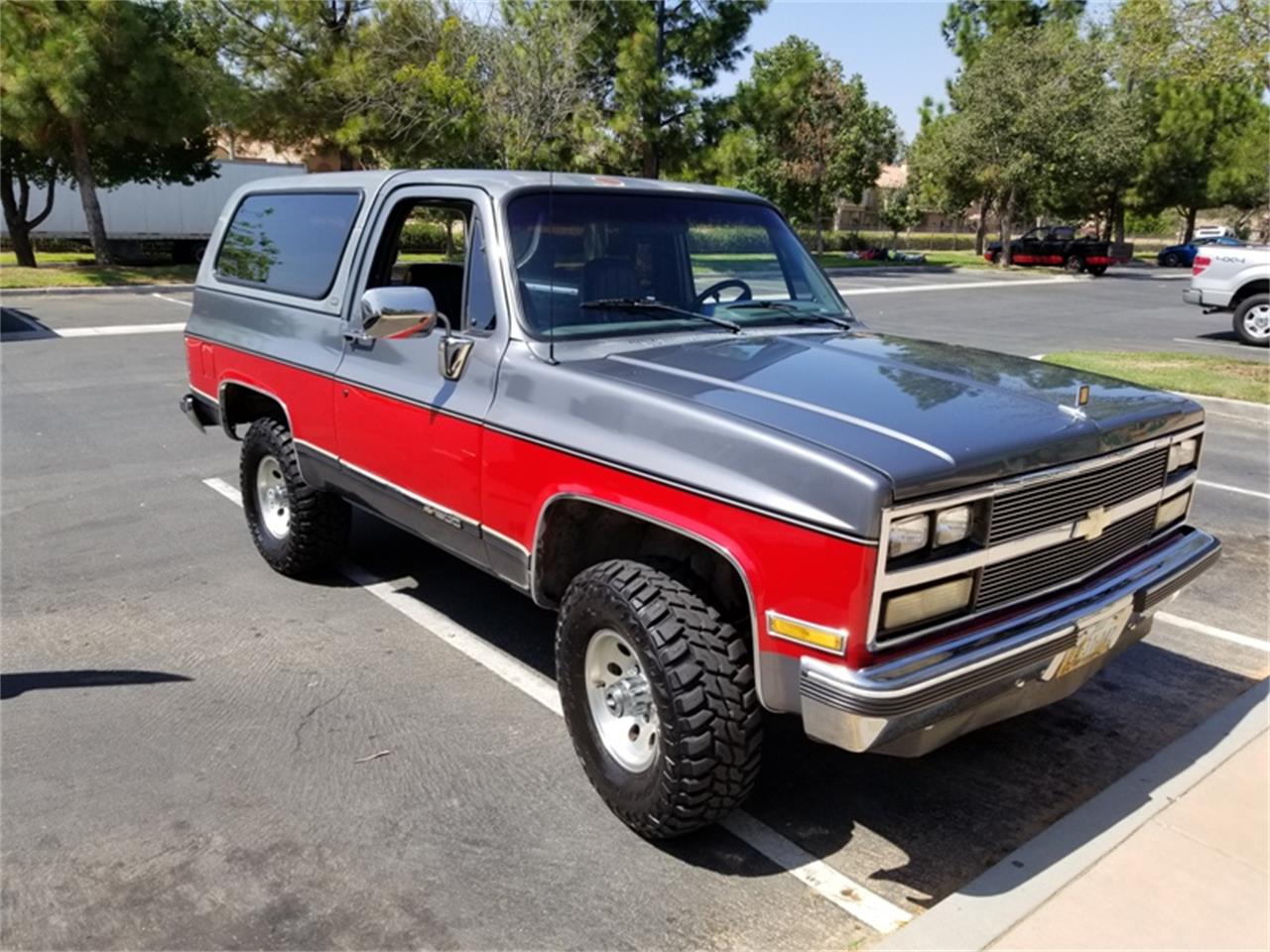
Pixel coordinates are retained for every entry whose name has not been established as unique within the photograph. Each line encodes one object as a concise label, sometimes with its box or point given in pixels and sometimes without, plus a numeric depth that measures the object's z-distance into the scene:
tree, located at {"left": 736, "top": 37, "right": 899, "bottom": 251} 37.78
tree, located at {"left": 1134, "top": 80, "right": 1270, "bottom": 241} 48.94
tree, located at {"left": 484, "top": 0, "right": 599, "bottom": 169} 23.47
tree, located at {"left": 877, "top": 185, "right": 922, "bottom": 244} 52.44
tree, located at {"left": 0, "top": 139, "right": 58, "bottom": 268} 23.30
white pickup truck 16.36
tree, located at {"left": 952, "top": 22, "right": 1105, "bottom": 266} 33.03
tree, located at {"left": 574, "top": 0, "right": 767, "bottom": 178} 27.31
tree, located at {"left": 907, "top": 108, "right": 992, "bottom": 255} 35.53
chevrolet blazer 2.74
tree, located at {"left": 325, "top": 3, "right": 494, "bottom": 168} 23.17
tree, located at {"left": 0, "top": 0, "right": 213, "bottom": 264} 19.69
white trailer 29.08
